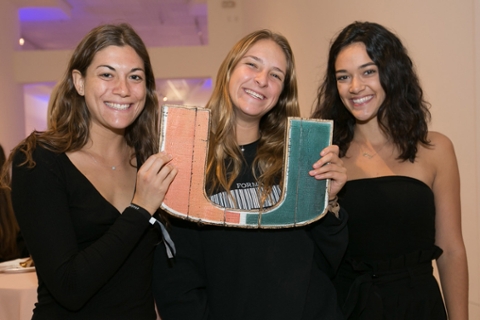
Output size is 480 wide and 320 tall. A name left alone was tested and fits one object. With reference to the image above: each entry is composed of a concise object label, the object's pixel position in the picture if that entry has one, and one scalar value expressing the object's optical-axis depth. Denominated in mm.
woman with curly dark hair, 2188
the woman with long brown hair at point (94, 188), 1670
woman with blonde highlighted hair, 1865
